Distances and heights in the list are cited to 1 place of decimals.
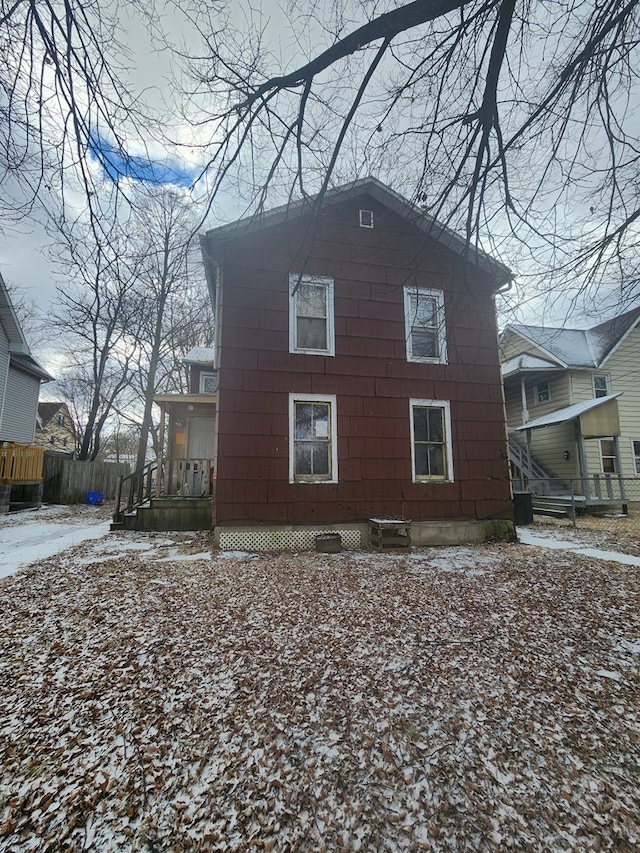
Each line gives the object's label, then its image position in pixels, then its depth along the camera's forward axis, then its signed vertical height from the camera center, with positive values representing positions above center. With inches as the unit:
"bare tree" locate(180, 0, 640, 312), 106.9 +114.2
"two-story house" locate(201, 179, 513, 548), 273.9 +64.6
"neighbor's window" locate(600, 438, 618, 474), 546.9 +24.6
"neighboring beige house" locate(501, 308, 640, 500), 536.4 +110.2
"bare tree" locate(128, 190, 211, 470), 577.0 +265.6
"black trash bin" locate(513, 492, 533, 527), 404.2 -38.1
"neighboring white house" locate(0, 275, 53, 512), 466.9 +103.6
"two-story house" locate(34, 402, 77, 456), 1185.9 +171.2
